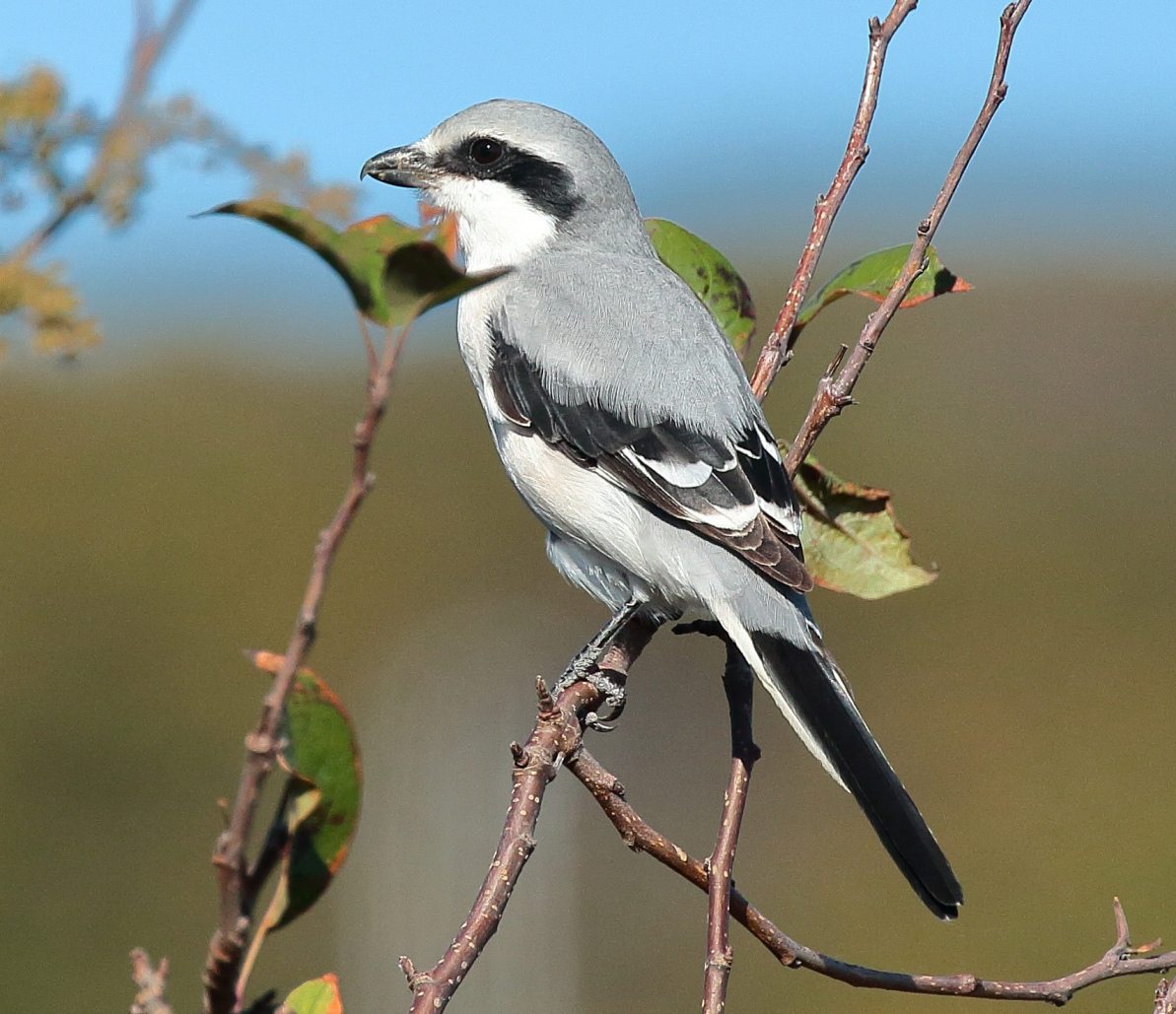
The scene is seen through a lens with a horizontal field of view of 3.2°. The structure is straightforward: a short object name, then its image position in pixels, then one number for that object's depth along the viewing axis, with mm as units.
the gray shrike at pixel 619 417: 4522
